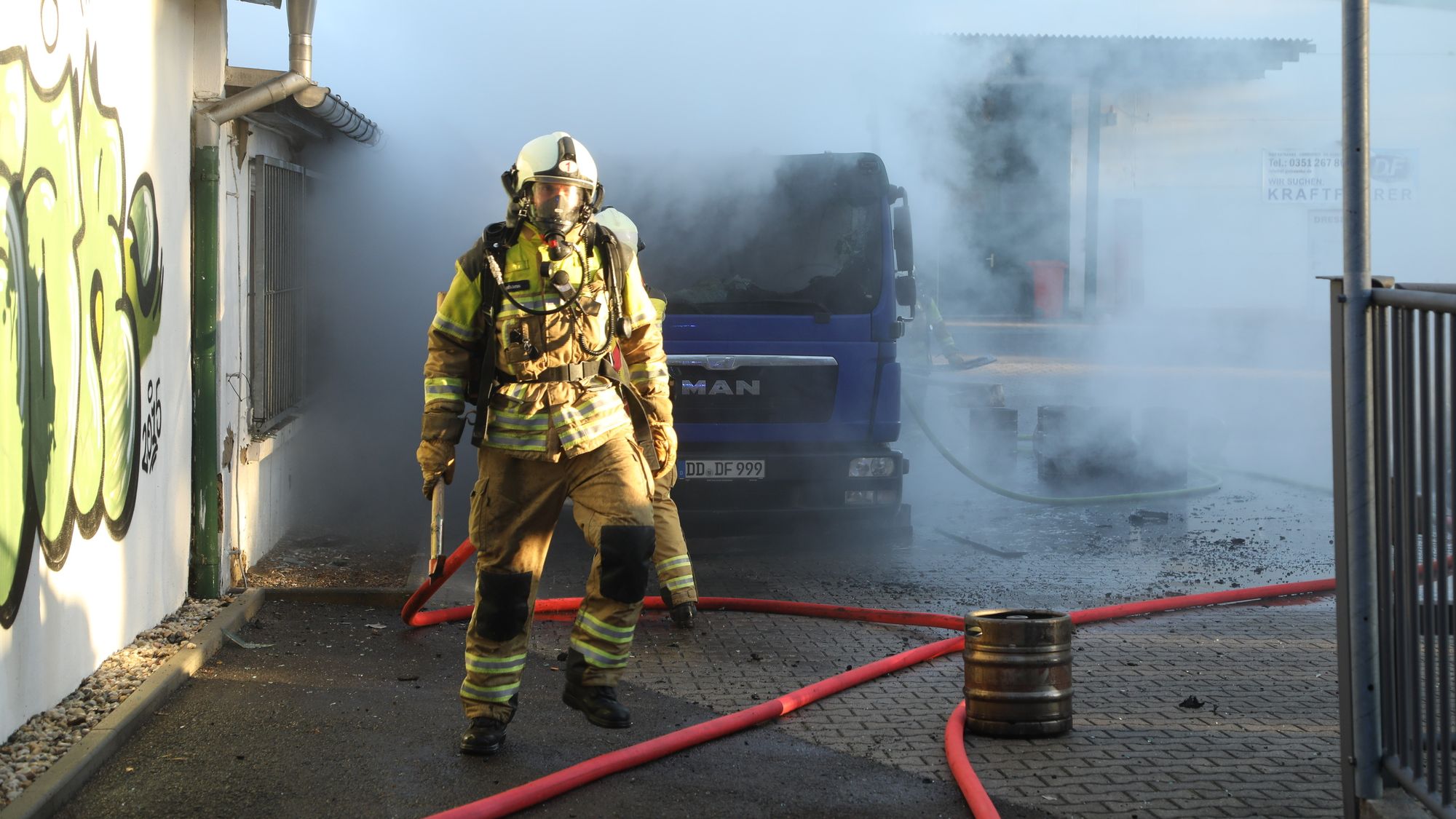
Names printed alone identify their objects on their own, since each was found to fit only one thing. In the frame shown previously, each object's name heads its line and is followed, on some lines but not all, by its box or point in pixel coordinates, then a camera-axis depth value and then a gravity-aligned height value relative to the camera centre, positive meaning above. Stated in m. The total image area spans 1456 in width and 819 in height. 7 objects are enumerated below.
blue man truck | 8.76 +0.40
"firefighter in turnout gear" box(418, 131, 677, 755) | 4.48 -0.05
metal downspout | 6.64 +0.36
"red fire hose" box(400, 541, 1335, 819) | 3.92 -1.02
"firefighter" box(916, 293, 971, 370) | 18.65 +1.02
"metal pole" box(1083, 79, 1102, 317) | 25.52 +3.92
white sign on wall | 22.39 +3.81
